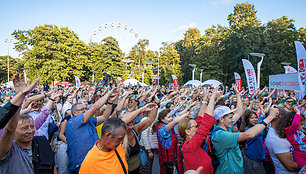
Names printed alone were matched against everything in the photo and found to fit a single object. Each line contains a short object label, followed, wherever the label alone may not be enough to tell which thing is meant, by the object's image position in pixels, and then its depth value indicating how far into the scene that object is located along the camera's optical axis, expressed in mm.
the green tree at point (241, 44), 33219
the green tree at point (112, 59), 41375
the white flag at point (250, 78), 14109
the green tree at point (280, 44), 33094
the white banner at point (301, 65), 8281
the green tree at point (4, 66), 40594
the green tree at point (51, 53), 36188
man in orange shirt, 2156
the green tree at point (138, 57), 46000
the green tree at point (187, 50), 44500
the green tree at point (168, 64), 42375
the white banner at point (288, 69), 17784
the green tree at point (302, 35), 35281
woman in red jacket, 2467
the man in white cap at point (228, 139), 2609
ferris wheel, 50969
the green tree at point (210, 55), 37969
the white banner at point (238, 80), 16322
